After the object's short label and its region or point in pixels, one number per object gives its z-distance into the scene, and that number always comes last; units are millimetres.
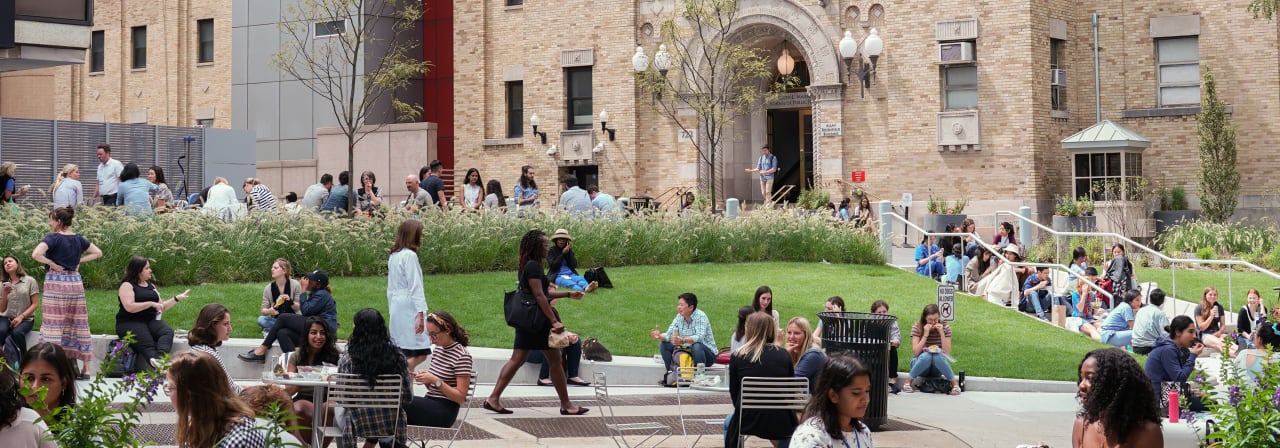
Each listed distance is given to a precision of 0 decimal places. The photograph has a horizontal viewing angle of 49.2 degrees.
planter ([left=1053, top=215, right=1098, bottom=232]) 29438
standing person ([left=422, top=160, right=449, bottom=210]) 23781
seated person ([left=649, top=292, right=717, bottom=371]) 15625
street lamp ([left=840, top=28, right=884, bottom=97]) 31109
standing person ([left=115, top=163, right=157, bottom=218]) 21109
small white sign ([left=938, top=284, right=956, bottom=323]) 16766
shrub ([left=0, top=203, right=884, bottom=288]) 19359
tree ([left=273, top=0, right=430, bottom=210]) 37188
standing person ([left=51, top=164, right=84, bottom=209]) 21328
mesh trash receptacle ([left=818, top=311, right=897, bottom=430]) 12570
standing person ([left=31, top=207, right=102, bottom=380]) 14453
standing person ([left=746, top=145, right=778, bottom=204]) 32250
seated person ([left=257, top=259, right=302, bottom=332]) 15570
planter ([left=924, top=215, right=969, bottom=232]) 29969
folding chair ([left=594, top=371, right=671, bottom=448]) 11018
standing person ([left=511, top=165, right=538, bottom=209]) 24578
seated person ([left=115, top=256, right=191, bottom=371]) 14914
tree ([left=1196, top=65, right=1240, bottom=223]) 29891
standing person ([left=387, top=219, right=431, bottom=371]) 12586
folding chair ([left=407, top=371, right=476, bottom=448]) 10377
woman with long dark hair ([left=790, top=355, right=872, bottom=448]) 6312
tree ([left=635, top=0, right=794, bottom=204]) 32250
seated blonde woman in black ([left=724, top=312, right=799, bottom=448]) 9758
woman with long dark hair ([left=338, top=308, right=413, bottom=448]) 9180
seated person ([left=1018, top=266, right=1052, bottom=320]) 21766
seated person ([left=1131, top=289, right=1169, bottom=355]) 16641
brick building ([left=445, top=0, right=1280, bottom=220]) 30625
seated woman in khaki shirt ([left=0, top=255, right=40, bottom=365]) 14789
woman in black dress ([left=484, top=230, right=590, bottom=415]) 12570
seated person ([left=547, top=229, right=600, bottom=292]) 18375
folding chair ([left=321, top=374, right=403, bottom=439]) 9141
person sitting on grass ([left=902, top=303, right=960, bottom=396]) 16156
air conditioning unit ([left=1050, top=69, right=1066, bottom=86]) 31414
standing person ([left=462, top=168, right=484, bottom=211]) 24375
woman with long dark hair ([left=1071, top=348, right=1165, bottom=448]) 7055
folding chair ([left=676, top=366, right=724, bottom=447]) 11381
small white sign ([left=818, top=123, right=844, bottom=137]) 32625
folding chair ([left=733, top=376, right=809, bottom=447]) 9719
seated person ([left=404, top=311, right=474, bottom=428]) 9914
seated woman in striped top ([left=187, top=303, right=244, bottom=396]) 9664
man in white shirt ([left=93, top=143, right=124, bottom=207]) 23078
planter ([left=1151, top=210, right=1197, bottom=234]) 30328
